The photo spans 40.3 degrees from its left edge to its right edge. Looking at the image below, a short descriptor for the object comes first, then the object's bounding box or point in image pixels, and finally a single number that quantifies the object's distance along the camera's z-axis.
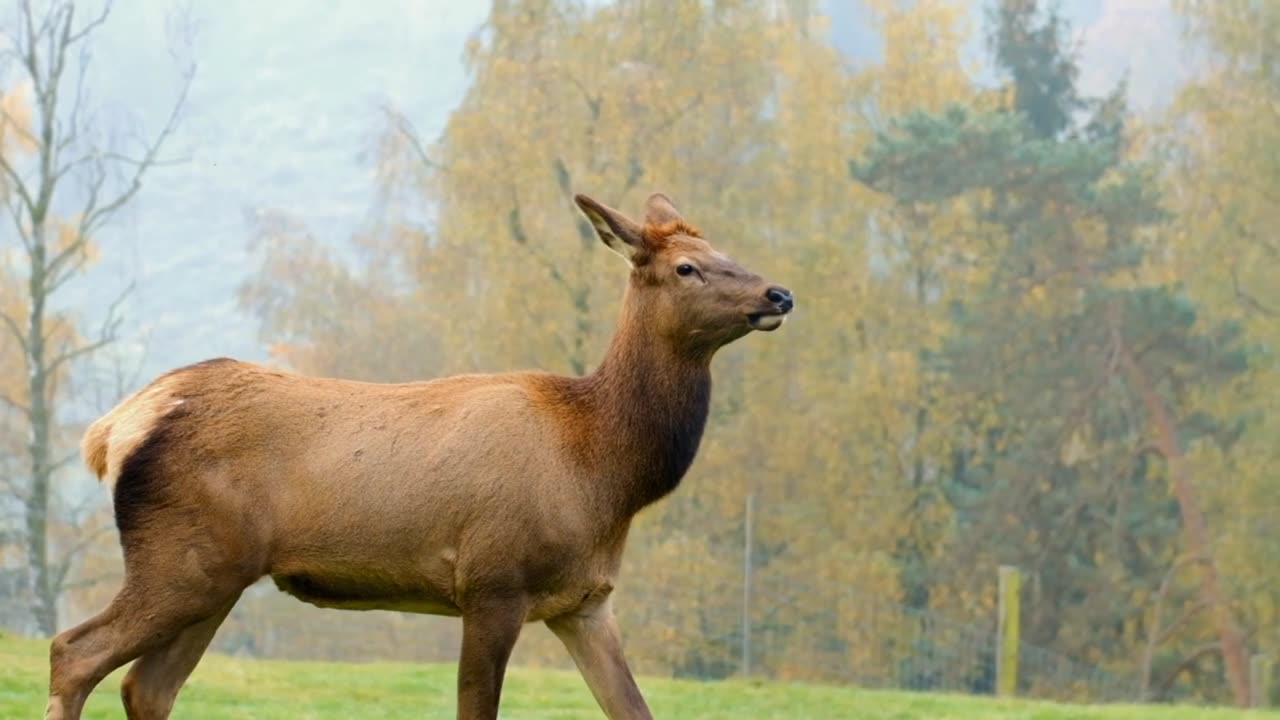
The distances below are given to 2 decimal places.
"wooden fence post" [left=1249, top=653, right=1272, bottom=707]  26.83
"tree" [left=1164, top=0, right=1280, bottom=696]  32.22
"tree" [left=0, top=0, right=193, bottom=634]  29.53
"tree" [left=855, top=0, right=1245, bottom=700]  32.06
